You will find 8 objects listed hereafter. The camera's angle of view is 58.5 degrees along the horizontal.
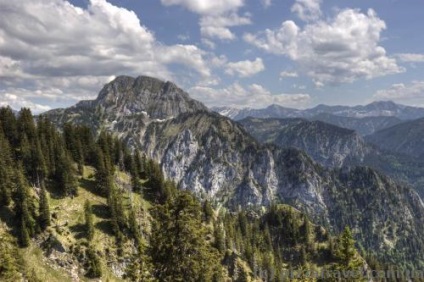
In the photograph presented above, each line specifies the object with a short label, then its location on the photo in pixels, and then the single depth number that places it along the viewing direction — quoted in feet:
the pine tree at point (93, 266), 276.21
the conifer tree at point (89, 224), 294.87
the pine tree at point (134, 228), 333.21
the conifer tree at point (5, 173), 279.69
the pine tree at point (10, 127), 378.94
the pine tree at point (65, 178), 331.92
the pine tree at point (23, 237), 265.75
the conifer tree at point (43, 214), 283.79
